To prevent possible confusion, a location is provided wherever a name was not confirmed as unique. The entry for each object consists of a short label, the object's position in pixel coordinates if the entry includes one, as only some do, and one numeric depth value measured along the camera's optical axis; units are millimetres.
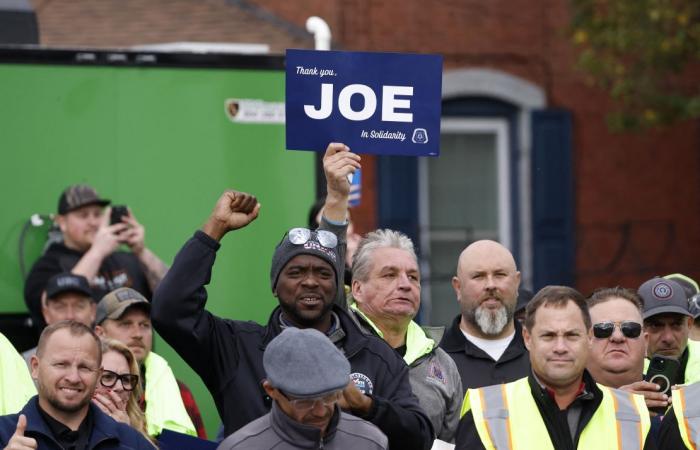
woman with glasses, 12848
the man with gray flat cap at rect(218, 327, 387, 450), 10024
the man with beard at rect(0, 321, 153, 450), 10980
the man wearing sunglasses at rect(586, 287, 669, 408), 12914
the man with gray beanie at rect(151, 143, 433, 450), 11132
